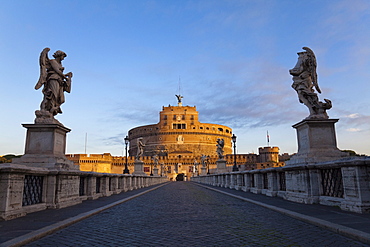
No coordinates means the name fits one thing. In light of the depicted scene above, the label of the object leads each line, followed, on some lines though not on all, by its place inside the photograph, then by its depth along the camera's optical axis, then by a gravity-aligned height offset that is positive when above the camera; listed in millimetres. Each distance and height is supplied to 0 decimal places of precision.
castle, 89312 +8791
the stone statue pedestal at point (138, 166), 29064 +523
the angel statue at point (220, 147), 30375 +2541
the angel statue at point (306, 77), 9516 +3200
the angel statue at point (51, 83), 8953 +2866
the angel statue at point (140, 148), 29716 +2510
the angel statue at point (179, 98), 136412 +35591
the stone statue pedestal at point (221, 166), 30188 +457
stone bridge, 4285 -992
